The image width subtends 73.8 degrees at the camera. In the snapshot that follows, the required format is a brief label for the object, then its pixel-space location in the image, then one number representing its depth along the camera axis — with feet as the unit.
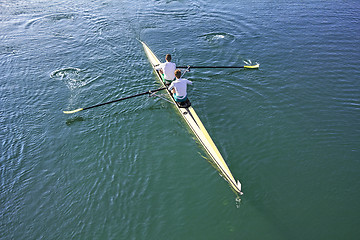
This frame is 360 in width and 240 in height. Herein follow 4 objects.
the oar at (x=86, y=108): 39.06
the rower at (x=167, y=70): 41.14
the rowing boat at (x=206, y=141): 28.66
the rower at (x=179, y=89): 36.14
